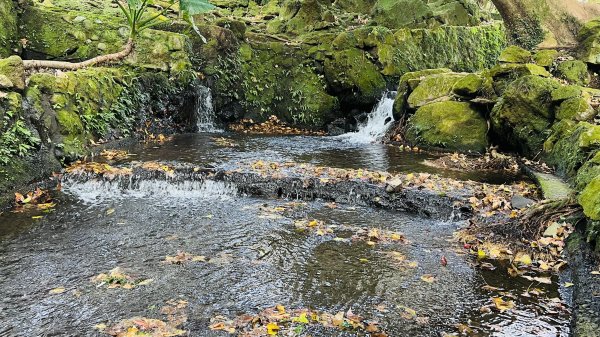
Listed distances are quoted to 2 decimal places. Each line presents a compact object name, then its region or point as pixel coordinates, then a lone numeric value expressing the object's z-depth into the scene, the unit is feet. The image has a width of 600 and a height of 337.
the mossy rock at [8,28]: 37.22
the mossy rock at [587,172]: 18.88
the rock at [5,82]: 22.65
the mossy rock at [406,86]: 44.06
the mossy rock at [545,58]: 40.14
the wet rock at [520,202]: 20.57
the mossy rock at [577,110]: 28.48
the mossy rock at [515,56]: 39.81
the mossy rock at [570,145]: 23.32
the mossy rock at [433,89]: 41.09
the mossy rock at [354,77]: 50.78
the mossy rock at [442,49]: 53.01
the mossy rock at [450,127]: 36.99
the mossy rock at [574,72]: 40.32
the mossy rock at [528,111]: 31.42
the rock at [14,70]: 23.41
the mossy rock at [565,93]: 29.91
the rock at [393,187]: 22.90
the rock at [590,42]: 43.34
